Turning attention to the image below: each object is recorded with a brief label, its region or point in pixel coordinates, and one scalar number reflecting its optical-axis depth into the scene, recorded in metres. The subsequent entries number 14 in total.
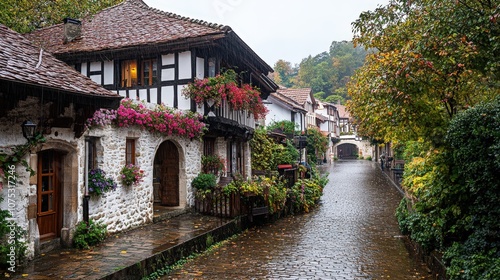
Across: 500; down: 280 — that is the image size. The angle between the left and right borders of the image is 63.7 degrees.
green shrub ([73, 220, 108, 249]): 8.27
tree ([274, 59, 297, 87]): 81.56
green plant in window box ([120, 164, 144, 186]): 10.02
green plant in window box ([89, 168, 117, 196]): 8.95
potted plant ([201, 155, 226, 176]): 14.38
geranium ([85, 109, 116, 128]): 8.74
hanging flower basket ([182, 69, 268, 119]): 12.84
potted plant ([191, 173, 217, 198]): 13.29
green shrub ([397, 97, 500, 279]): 5.87
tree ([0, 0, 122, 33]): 16.64
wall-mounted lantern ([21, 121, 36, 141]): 6.96
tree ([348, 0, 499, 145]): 7.97
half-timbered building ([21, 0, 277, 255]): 11.38
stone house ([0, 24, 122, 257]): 6.84
